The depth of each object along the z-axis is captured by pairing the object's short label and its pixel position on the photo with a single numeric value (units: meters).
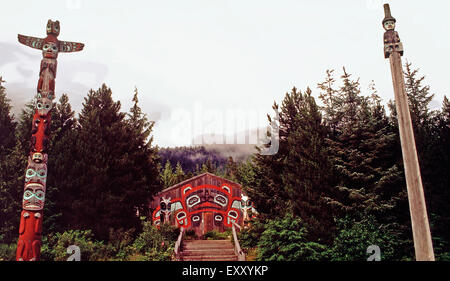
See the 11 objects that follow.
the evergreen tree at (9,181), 17.17
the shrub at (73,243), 15.46
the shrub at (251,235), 18.59
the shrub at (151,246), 16.44
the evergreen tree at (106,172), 17.62
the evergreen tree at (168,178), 44.28
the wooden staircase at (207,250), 17.88
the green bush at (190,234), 25.64
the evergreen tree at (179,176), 47.07
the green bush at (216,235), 25.23
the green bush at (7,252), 15.29
